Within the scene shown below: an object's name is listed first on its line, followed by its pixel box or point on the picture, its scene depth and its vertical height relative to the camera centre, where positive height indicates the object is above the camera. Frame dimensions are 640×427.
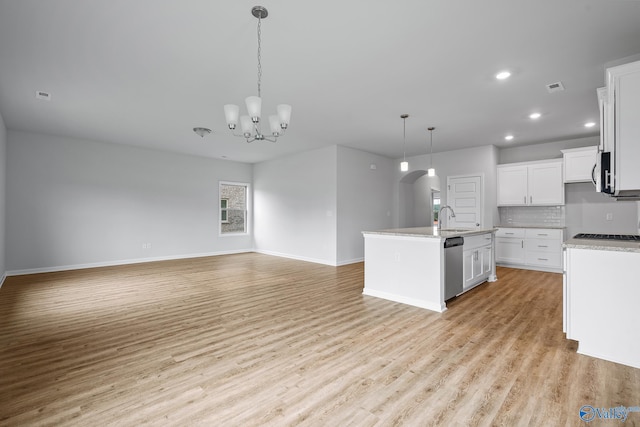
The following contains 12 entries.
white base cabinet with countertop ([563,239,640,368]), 2.31 -0.72
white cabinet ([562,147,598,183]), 5.54 +0.93
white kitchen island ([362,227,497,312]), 3.59 -0.69
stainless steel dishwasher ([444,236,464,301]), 3.70 -0.71
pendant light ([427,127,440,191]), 5.28 +1.17
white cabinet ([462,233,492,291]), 4.24 -0.73
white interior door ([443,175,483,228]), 6.77 +0.30
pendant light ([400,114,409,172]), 4.71 +1.55
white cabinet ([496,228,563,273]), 5.82 -0.75
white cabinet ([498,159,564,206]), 5.98 +0.60
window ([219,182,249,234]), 8.76 +0.16
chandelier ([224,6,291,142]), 2.35 +0.98
